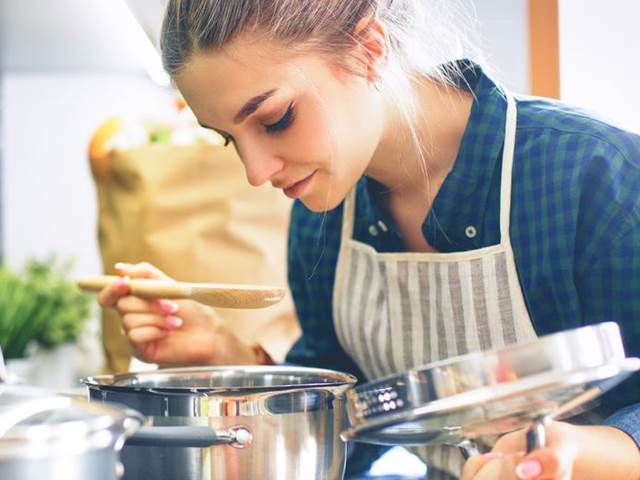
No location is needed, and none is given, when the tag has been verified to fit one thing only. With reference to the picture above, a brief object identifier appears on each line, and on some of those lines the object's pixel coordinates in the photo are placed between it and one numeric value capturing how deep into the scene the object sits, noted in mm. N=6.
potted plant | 2746
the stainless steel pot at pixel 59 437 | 539
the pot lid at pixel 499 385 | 594
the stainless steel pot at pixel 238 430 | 812
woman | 966
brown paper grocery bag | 1846
